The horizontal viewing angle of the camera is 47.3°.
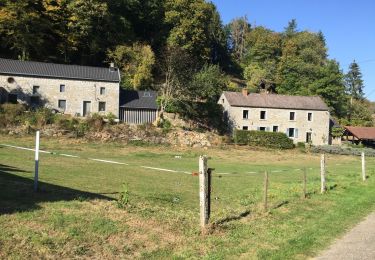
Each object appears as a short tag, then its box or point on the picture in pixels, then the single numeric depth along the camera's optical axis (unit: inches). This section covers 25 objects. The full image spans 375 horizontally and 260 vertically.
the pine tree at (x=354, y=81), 4448.8
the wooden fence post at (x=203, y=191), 340.2
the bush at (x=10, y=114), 1599.4
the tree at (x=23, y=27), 2063.2
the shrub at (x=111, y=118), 1838.1
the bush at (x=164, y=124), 1957.8
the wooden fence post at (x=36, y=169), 411.1
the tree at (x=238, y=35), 4266.7
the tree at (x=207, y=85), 2228.1
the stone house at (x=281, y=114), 2324.1
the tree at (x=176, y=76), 2161.7
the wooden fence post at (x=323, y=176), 604.7
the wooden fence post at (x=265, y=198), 450.9
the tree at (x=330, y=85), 2881.9
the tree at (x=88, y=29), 2331.4
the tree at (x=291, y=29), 4378.2
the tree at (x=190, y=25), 2913.4
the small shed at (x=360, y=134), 2665.8
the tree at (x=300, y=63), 3051.2
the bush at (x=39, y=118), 1630.2
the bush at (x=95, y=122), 1718.8
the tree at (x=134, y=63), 2306.5
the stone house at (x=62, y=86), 1835.6
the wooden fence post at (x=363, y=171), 786.8
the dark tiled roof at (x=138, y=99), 2039.6
